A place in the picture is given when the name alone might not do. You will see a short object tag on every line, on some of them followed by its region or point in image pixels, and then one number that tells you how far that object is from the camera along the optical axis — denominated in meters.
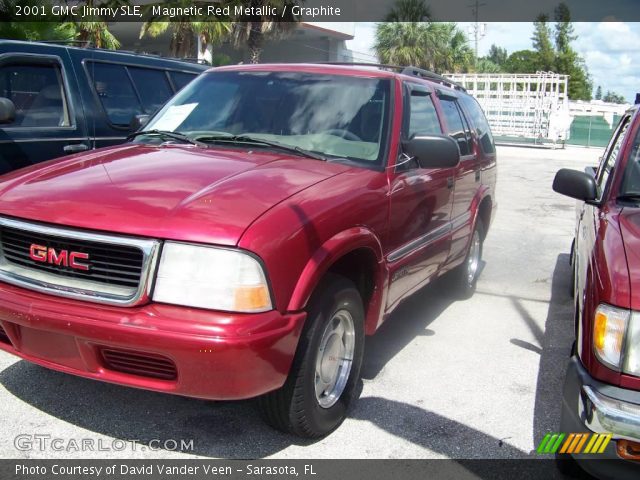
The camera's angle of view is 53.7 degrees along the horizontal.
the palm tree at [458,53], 47.84
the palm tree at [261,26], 22.64
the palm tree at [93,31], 15.96
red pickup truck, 2.47
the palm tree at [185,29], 20.31
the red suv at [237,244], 2.63
